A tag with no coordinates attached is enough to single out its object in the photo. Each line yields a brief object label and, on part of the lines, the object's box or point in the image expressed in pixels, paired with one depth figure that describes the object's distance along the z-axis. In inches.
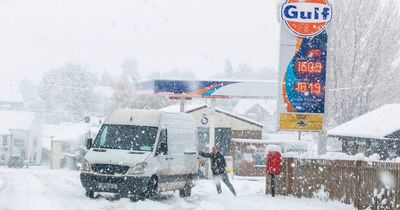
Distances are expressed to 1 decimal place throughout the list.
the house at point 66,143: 3487.5
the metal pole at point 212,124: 1408.7
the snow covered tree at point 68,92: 4830.2
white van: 677.9
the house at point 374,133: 1269.7
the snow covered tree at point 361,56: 1887.3
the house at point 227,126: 1995.6
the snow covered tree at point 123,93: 3559.8
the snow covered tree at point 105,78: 6254.9
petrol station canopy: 1362.0
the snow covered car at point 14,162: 3149.6
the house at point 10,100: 5027.1
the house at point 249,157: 1529.3
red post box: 724.0
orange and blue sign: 813.2
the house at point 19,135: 3762.3
